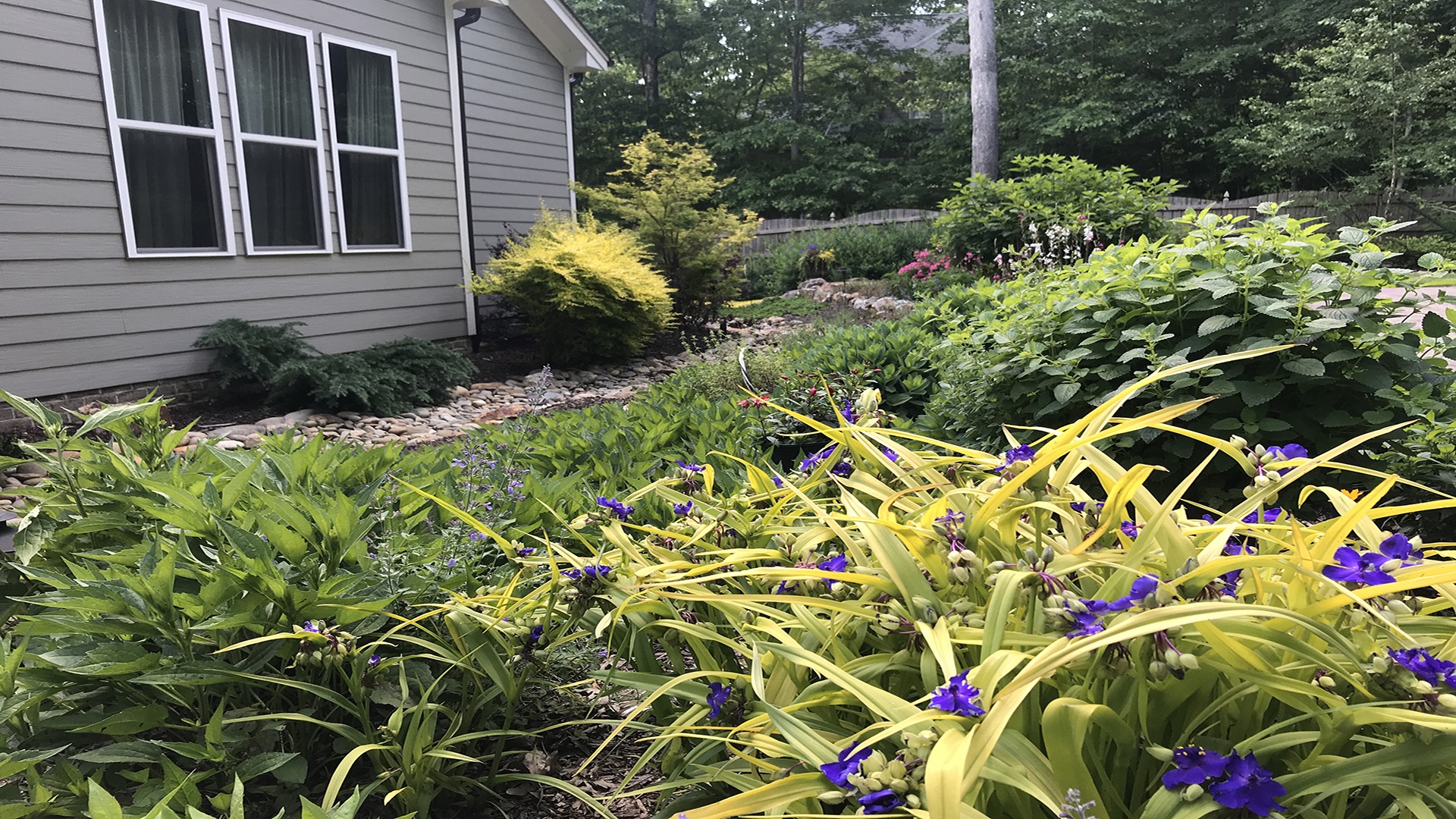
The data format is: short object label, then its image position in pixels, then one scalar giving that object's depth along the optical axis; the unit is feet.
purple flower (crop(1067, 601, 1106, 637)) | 2.68
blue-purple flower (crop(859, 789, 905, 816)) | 2.51
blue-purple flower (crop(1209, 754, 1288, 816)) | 2.45
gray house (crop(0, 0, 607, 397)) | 16.37
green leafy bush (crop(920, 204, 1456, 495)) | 7.54
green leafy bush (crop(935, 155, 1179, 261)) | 23.48
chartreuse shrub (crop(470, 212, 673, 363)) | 23.90
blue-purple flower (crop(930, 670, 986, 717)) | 2.60
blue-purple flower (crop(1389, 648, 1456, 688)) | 2.58
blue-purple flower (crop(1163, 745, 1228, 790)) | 2.52
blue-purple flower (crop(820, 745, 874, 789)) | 2.64
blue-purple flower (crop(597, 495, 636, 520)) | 5.12
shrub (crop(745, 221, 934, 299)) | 44.04
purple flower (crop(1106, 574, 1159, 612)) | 2.81
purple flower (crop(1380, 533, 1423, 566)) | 3.26
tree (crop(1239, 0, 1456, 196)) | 41.47
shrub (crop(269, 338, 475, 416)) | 18.67
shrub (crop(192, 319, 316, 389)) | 18.88
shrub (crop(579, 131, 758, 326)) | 28.99
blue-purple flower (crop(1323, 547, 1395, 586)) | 2.88
